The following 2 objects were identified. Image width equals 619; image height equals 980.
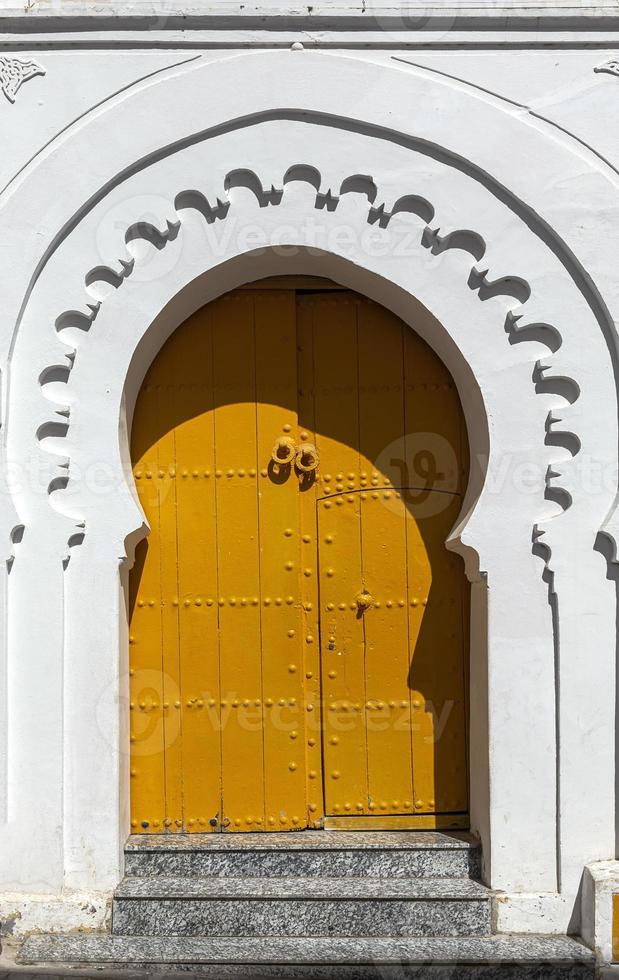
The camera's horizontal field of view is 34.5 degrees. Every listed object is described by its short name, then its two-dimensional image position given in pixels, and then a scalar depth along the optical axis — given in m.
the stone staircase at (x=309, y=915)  4.09
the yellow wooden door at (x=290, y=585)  4.62
